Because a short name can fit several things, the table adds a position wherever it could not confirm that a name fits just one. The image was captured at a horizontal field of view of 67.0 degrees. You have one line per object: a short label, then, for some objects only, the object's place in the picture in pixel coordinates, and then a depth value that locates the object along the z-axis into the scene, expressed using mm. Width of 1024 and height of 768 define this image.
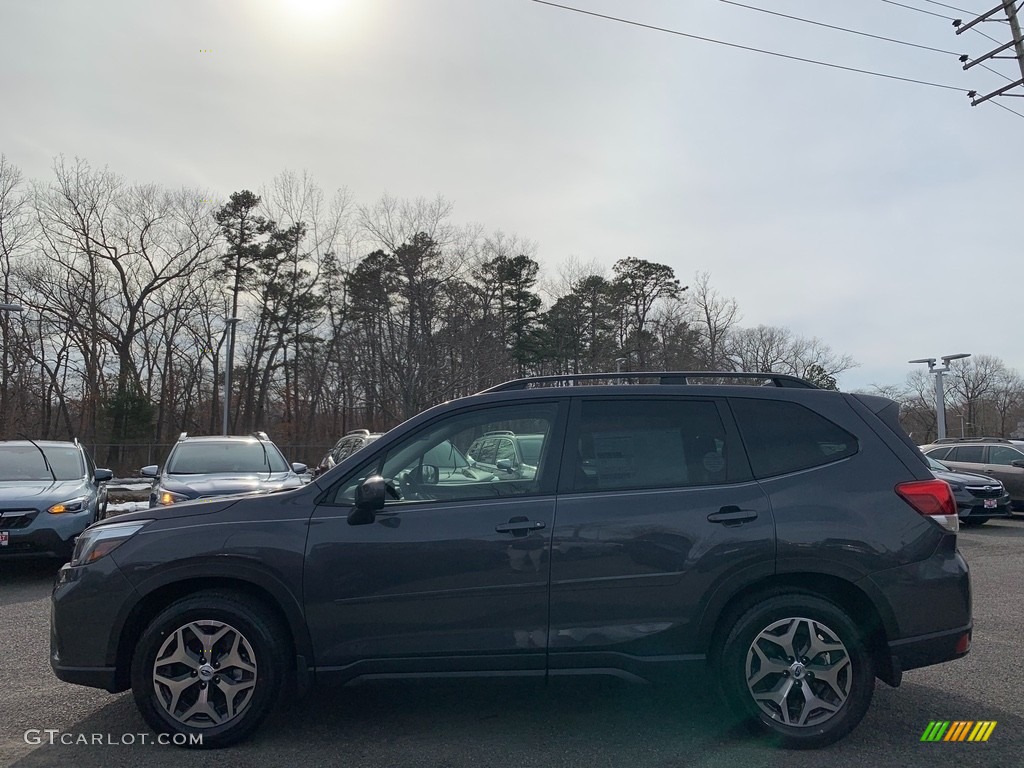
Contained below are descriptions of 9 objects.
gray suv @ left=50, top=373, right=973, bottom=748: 3924
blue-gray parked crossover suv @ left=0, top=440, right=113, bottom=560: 8289
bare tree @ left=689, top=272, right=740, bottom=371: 50281
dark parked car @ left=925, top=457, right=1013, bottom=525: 14328
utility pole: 16000
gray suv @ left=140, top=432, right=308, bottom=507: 9586
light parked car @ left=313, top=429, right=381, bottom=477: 17011
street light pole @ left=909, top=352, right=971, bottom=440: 35781
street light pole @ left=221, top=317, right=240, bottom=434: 35281
